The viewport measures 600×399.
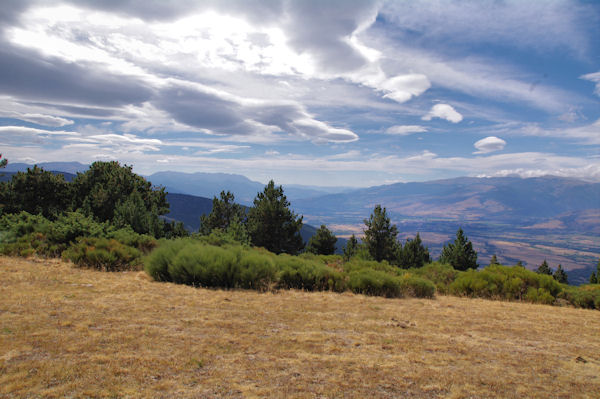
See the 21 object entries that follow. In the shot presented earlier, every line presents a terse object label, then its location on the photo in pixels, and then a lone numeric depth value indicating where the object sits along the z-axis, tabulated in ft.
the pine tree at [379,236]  113.39
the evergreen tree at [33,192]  88.05
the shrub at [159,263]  32.99
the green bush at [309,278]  35.09
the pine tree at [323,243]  127.54
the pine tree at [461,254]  123.24
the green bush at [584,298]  36.22
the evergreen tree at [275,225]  109.70
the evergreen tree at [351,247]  114.52
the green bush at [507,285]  38.24
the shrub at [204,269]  31.71
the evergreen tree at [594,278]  103.95
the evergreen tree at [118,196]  61.00
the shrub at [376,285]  34.96
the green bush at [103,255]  35.04
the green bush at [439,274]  41.55
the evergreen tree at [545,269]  155.72
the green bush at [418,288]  36.14
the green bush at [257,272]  32.39
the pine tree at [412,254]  129.29
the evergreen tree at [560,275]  154.14
